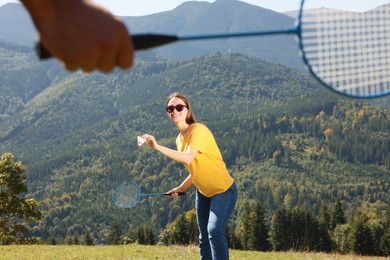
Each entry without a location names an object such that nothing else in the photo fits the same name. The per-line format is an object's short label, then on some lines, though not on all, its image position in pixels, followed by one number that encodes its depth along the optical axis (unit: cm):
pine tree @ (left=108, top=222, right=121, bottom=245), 8538
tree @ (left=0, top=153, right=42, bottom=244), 3024
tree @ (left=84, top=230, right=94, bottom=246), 8281
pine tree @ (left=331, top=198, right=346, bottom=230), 7850
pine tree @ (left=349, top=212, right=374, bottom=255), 6488
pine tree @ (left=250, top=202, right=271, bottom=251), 7569
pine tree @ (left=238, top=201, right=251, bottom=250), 7681
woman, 625
